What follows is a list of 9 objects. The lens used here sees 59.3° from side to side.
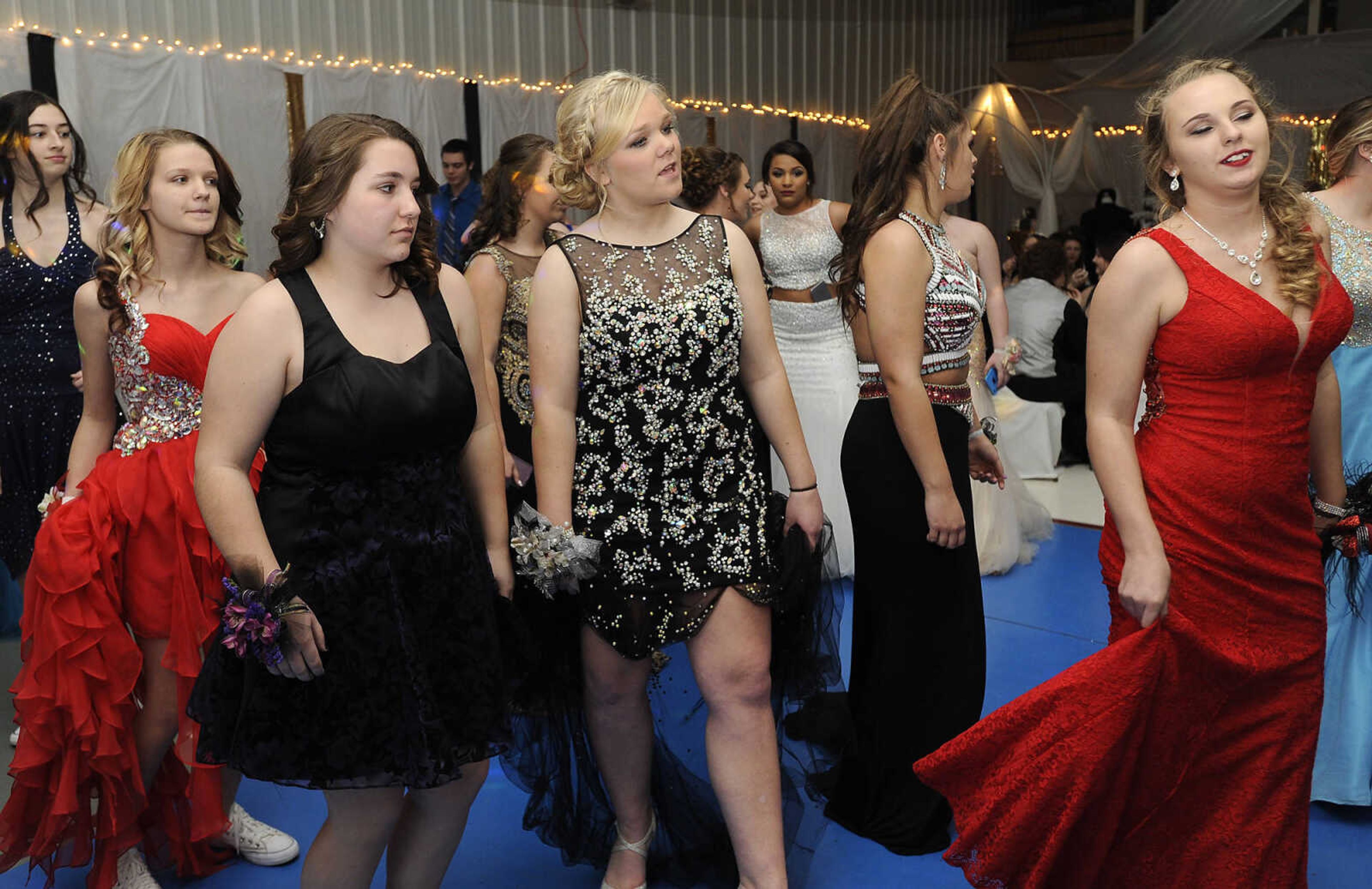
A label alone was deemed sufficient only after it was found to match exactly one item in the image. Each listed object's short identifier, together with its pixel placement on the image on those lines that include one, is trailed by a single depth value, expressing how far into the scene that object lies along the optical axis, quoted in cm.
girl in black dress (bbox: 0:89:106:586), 373
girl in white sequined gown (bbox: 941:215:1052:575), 492
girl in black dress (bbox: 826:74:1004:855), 254
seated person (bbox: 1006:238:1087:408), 747
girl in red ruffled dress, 249
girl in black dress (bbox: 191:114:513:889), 184
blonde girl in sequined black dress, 222
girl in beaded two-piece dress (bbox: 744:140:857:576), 498
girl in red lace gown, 195
